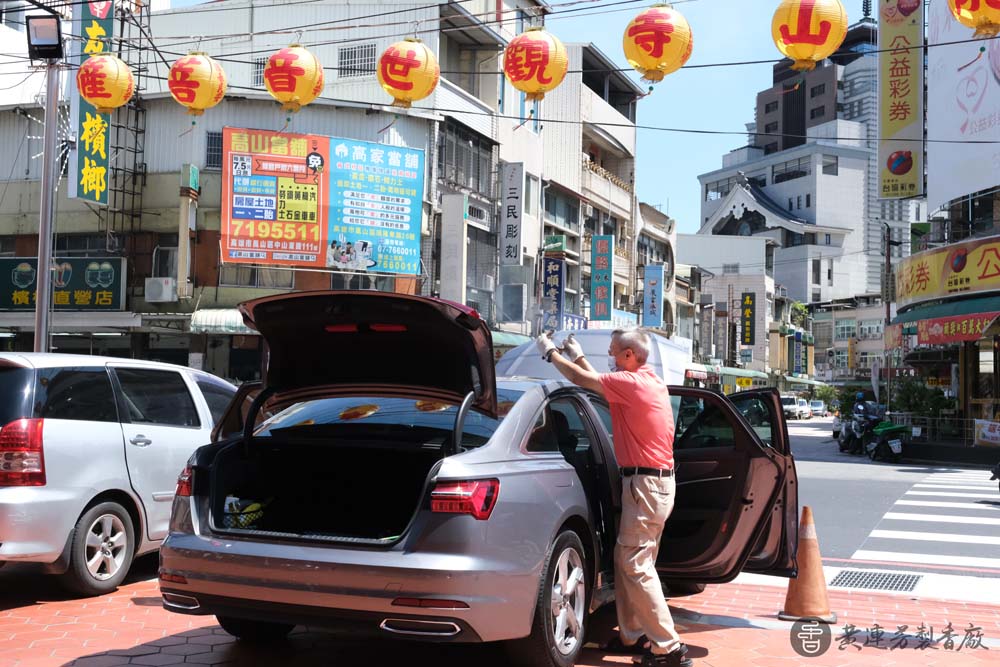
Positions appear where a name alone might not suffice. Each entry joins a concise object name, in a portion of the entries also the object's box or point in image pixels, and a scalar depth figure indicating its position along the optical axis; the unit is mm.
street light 12484
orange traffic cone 6254
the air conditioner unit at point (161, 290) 25641
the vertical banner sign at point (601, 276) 38094
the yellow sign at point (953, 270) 22766
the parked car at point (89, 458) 5988
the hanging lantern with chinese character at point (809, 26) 9805
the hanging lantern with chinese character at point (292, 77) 13211
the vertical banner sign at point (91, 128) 24891
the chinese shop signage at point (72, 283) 26438
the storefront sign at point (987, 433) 21344
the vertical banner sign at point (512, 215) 30594
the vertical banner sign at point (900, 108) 26719
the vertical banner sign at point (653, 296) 44344
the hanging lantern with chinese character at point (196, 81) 14055
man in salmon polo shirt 4938
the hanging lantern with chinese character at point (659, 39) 10516
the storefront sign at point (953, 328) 21656
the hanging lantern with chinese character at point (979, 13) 9078
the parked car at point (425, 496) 4211
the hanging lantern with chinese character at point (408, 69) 12422
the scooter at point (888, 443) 21828
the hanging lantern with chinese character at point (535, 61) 11844
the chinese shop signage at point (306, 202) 25375
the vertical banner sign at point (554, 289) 33562
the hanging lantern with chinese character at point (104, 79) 13922
